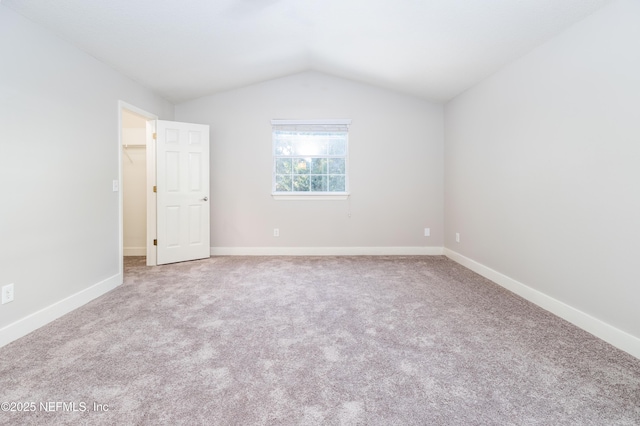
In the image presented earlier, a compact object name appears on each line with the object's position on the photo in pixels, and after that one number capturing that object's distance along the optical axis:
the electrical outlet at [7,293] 1.96
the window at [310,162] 4.61
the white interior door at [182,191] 3.97
